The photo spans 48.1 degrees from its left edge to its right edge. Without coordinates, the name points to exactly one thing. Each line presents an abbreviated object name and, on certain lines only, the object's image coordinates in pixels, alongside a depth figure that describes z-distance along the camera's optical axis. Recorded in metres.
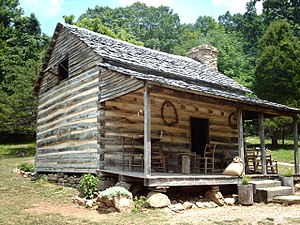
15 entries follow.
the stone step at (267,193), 9.19
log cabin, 9.42
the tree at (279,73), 22.34
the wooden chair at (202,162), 12.17
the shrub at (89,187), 9.09
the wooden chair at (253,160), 12.10
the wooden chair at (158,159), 10.23
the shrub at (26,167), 16.07
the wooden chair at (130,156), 10.40
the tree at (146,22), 52.94
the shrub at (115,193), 7.70
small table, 10.30
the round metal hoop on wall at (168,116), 11.52
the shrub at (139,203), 7.78
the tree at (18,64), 22.58
